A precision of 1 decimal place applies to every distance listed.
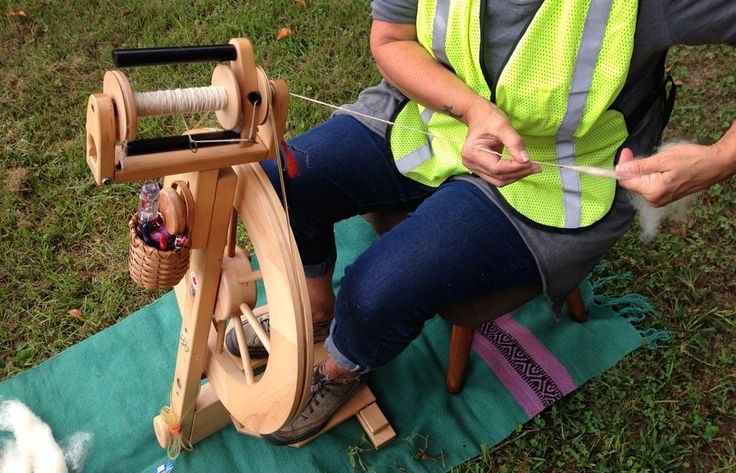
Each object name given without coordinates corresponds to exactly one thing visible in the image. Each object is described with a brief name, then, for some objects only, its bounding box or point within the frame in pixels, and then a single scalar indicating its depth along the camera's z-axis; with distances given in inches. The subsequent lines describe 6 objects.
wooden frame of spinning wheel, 37.3
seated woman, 47.5
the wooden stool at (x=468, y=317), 56.3
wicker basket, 44.0
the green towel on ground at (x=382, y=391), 67.2
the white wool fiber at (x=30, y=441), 63.4
